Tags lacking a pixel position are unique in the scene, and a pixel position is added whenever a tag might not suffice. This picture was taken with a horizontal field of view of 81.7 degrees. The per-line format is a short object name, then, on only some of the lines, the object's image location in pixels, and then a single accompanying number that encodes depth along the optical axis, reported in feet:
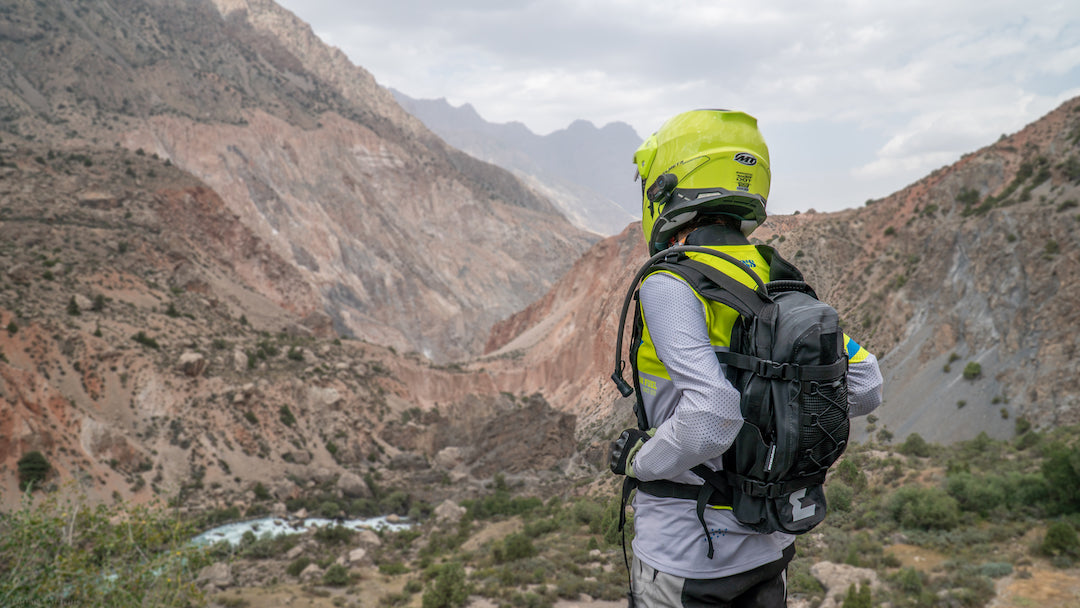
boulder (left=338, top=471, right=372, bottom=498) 86.79
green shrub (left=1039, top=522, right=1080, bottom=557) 25.79
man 6.95
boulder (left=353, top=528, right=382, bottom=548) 64.34
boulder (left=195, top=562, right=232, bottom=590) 48.85
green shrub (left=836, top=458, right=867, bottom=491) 22.44
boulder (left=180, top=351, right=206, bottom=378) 92.68
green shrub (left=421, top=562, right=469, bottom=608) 32.09
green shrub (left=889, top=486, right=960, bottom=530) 31.81
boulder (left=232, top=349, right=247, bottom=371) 101.75
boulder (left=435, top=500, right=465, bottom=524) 71.65
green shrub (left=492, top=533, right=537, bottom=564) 37.47
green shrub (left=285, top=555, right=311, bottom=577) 53.57
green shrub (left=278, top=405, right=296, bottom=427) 100.22
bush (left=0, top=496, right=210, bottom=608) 21.27
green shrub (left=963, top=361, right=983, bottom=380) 51.47
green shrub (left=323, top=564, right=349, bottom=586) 47.52
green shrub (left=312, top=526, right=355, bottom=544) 65.72
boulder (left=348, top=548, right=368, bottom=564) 57.06
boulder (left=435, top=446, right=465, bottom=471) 104.58
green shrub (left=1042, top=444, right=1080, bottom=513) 30.45
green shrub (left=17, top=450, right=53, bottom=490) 62.54
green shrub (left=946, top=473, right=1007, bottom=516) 32.94
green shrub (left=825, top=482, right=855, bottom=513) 28.91
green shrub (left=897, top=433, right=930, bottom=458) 42.70
